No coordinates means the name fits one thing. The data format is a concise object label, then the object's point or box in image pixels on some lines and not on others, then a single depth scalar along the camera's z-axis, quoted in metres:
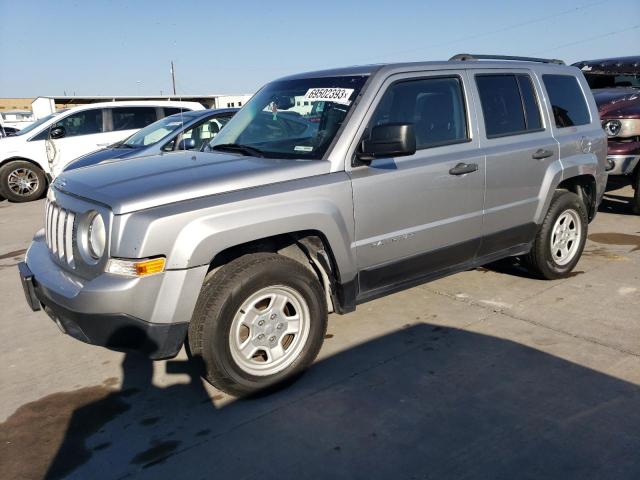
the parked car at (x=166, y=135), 7.83
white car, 10.56
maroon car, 7.02
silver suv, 2.77
